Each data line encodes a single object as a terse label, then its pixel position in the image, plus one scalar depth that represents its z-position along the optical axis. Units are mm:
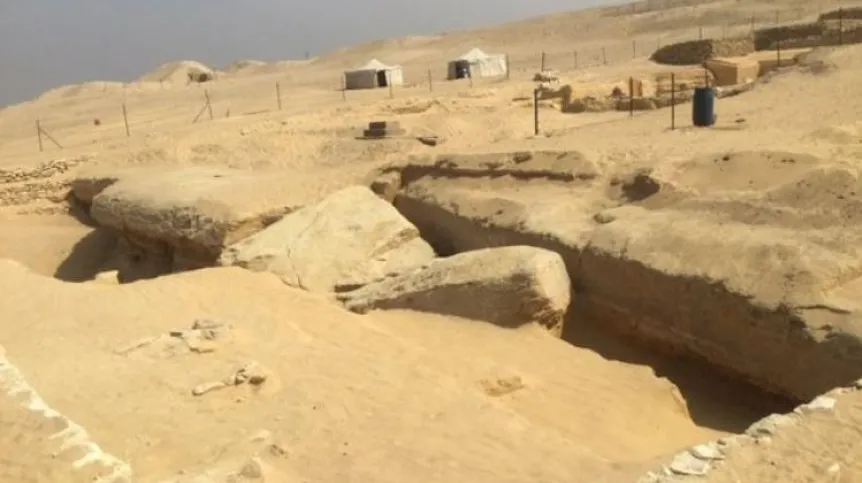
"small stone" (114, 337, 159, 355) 7555
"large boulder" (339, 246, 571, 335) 8133
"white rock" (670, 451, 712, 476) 4414
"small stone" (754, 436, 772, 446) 4634
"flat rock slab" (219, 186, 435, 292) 9914
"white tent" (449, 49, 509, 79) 29359
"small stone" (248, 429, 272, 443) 5594
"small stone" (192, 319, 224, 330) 7926
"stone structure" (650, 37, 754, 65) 23219
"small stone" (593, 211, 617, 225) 8844
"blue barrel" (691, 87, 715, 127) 11992
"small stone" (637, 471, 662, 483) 4398
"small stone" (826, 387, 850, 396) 5109
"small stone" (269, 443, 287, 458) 5395
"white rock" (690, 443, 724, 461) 4523
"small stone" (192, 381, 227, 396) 6453
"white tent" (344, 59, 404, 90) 28594
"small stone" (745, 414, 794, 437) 4727
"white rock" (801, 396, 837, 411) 4930
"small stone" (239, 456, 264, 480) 4891
